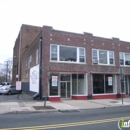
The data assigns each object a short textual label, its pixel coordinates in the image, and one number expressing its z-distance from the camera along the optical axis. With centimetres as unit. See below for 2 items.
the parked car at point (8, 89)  2678
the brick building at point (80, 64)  1908
